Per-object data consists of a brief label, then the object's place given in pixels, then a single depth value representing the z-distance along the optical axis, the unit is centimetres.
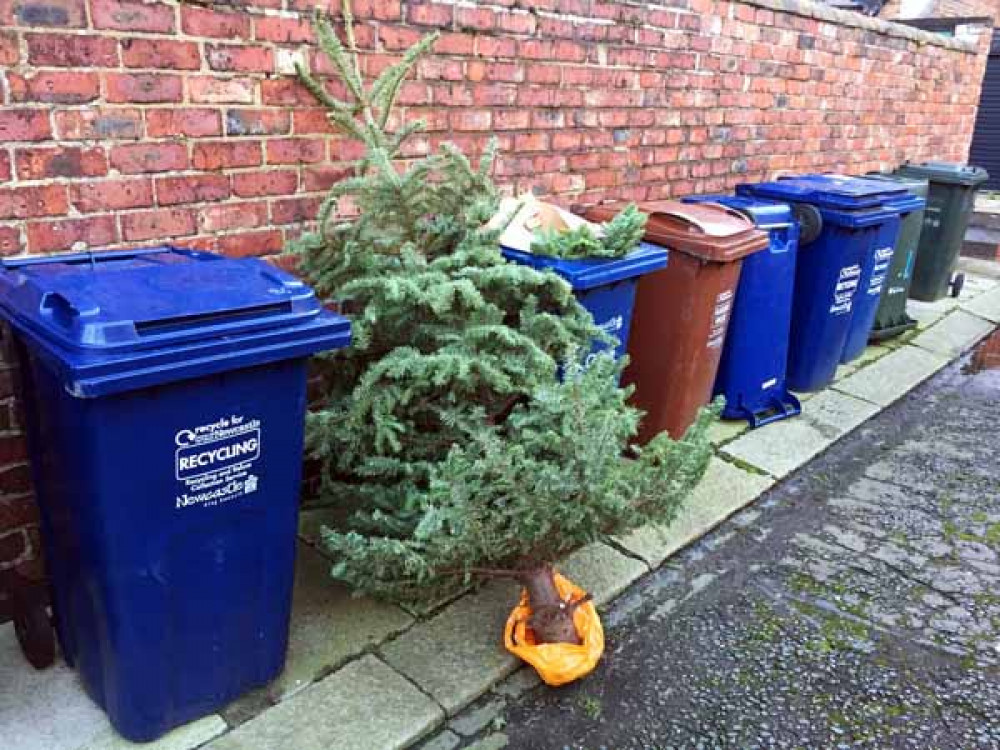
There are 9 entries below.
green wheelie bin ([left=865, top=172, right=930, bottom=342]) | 570
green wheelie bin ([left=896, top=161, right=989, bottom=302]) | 645
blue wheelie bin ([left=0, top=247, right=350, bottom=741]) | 186
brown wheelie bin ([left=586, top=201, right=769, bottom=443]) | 368
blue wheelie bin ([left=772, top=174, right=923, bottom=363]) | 493
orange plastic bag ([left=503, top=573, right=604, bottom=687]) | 252
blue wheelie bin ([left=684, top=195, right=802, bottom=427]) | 421
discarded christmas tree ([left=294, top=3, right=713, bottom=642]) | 222
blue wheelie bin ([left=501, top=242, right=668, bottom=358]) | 300
